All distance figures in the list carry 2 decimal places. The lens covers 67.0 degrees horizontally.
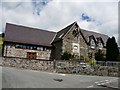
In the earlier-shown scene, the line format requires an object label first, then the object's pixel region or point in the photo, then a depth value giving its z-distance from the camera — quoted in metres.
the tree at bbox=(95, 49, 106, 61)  18.06
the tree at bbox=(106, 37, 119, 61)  16.91
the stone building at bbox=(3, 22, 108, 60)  16.57
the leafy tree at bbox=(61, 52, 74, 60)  16.27
